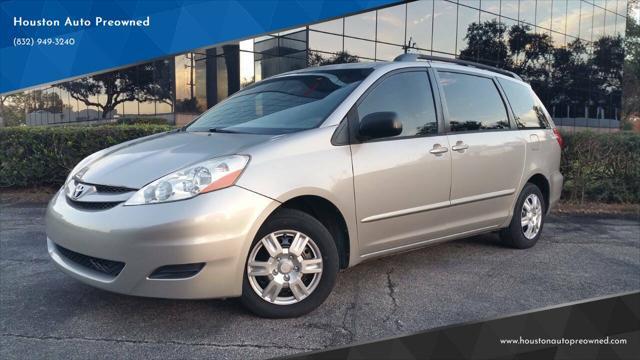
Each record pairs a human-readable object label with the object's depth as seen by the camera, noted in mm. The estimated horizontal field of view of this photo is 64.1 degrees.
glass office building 21172
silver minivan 2967
